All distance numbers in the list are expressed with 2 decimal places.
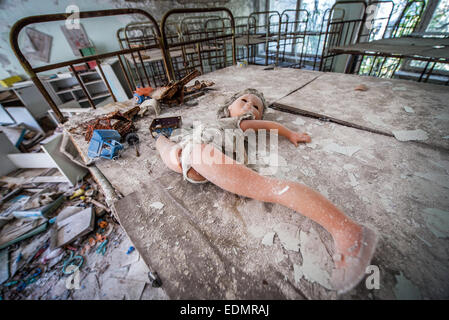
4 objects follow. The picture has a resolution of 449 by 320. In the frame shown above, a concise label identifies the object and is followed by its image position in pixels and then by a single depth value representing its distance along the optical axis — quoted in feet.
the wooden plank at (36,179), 8.93
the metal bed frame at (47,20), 5.09
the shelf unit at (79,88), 15.90
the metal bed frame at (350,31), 12.66
